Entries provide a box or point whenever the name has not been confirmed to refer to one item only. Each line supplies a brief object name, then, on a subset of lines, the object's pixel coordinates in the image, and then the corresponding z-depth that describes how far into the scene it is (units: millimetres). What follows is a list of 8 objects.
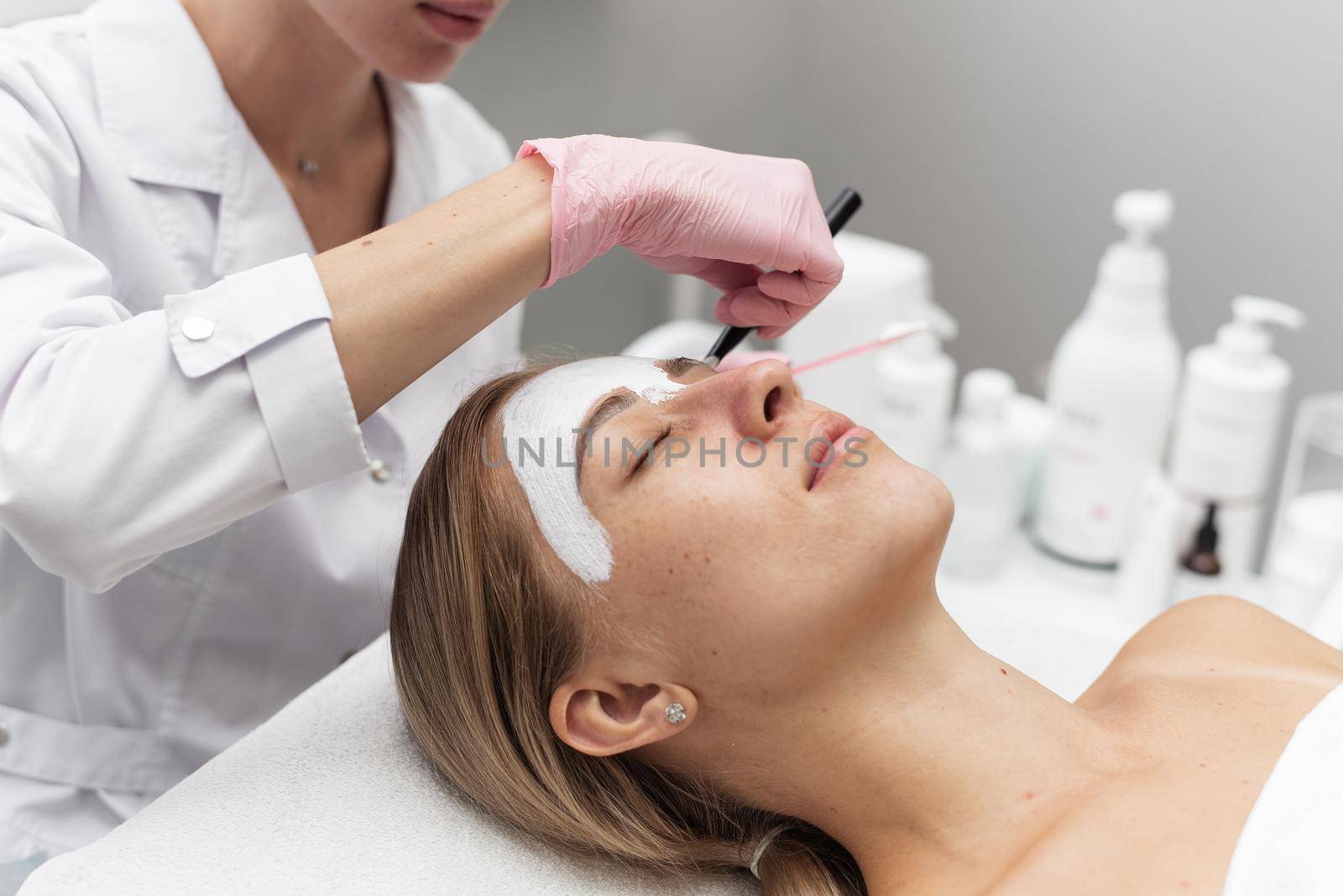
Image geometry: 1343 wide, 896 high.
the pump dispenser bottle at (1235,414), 1530
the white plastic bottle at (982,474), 1674
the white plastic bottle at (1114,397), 1565
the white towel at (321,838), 914
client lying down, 927
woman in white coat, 840
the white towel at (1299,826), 801
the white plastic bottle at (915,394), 1679
